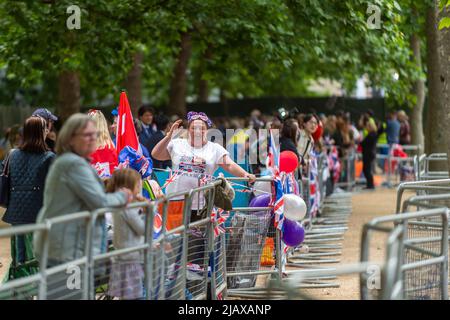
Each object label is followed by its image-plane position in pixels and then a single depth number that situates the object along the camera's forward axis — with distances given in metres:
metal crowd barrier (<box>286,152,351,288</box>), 12.36
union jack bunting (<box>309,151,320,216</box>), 15.67
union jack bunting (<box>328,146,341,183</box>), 20.54
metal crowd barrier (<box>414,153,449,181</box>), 13.99
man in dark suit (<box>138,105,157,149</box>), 13.91
